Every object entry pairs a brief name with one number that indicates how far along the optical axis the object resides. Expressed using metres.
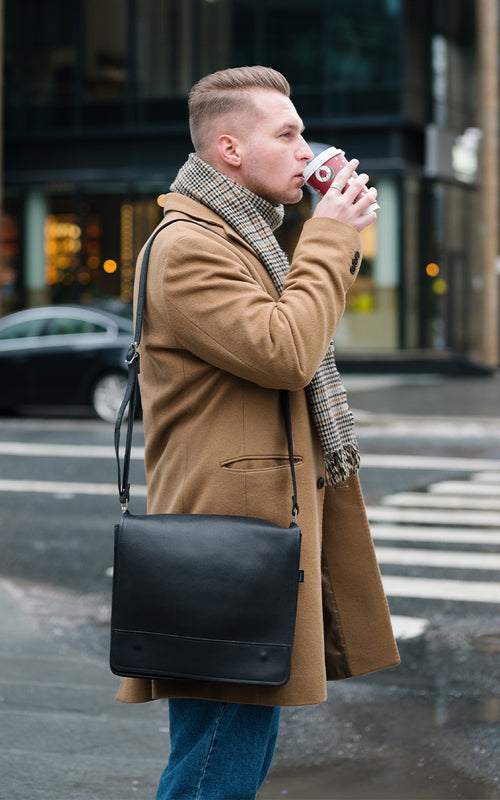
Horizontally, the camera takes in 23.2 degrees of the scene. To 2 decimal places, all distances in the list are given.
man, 2.42
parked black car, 16.66
